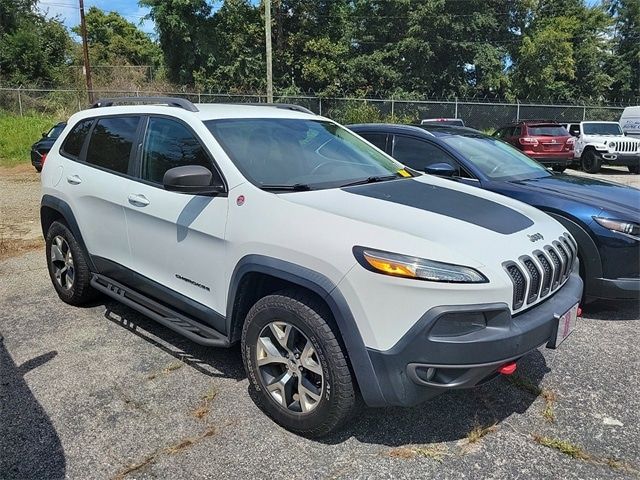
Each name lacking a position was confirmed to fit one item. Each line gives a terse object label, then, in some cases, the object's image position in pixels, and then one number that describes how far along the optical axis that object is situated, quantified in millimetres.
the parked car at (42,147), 14227
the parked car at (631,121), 19273
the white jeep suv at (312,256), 2426
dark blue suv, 4273
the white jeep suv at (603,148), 16078
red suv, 15867
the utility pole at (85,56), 24998
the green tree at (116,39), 53312
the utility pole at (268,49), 20016
